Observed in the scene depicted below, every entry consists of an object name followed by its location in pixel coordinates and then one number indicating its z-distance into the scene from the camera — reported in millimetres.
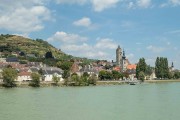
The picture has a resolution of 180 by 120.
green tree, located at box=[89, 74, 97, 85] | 102875
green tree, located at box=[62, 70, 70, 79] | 110562
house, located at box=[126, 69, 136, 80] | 167200
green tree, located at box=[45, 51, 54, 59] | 186350
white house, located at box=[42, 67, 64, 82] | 113850
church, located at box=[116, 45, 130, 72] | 186250
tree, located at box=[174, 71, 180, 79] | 176100
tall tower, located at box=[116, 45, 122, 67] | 191250
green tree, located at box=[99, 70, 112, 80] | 130250
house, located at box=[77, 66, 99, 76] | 143725
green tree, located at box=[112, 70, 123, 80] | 134625
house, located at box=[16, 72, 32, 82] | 107112
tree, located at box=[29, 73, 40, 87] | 88225
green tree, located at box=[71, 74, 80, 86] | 96938
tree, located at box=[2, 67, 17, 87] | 84831
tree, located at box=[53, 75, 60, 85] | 94756
